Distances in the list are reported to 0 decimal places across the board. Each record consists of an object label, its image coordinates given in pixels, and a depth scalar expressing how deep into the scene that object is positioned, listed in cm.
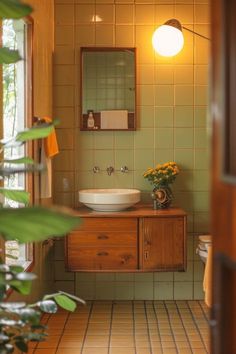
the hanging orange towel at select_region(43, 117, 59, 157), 369
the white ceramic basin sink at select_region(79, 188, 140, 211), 384
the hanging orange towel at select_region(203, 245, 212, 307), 321
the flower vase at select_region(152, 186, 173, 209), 409
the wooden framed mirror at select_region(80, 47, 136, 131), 422
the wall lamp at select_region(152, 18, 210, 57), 398
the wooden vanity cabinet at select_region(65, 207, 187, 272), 384
